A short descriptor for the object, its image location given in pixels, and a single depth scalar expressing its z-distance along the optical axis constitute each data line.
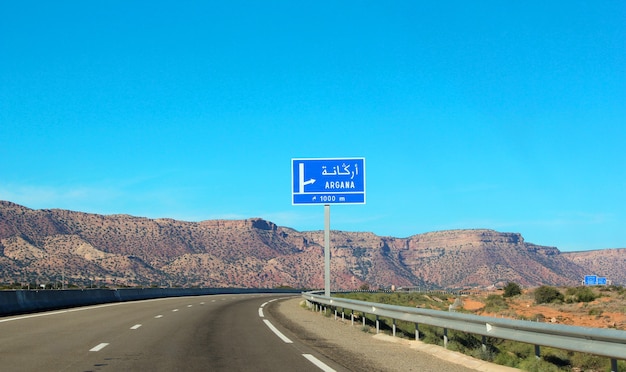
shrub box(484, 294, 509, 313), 52.66
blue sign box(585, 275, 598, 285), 98.22
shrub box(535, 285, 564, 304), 69.19
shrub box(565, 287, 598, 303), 65.75
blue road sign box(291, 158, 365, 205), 34.53
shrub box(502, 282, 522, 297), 85.11
